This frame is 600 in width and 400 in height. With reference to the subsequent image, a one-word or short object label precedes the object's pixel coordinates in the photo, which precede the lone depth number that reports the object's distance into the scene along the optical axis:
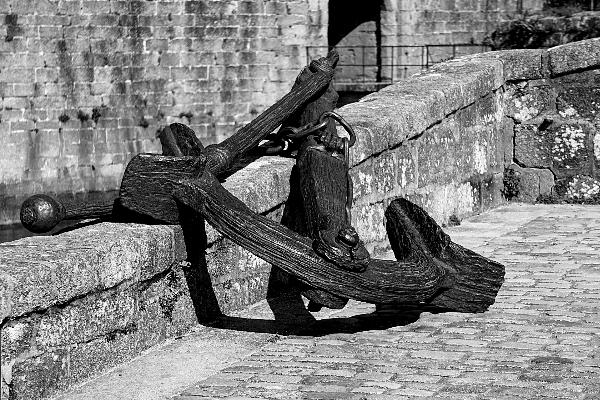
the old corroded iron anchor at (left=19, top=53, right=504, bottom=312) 6.19
